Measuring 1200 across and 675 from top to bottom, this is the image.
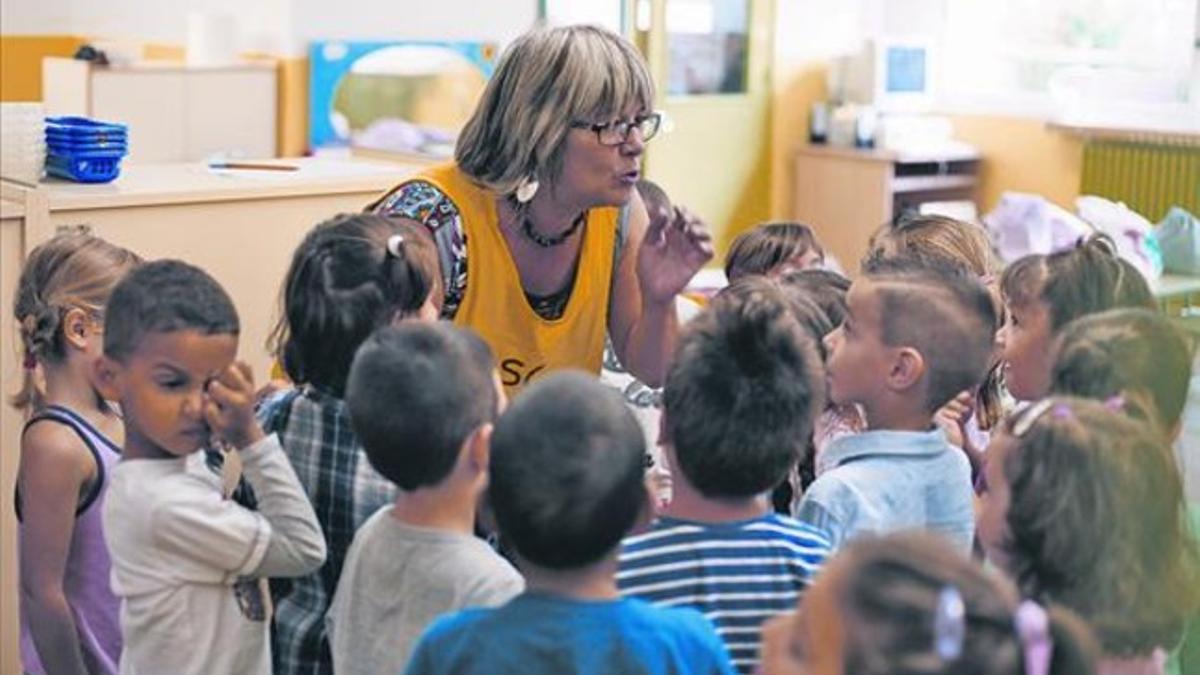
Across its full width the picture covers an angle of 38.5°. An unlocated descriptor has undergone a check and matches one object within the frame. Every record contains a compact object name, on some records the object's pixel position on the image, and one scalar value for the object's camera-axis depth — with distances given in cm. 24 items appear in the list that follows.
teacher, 248
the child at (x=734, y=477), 171
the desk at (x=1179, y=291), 503
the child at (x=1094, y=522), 165
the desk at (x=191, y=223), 283
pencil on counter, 333
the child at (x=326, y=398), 197
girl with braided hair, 223
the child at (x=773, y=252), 312
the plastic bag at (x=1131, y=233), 584
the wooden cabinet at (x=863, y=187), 751
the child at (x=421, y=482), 172
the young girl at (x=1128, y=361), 205
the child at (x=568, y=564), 150
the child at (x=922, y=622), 121
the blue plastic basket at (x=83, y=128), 294
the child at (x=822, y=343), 233
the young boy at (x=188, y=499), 185
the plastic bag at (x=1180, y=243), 610
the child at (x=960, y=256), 248
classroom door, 756
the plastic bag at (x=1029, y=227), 630
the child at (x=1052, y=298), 242
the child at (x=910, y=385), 212
